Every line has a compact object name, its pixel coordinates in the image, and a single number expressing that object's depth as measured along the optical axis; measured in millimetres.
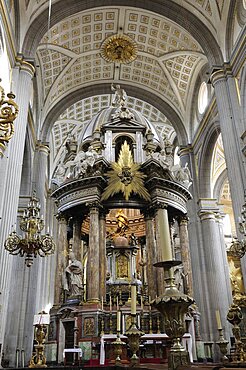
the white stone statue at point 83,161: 12836
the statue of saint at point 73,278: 11695
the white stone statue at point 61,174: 13922
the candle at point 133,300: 4903
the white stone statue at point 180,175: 14039
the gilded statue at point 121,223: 16000
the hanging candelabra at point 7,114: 5024
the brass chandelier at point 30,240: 7613
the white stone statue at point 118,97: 15688
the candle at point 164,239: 3727
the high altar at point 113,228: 10727
